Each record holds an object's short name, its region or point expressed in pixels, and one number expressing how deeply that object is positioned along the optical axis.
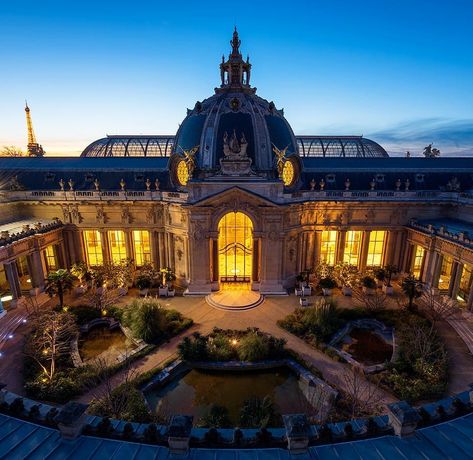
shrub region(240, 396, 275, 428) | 18.23
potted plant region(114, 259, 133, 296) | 37.88
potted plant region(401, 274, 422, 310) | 32.78
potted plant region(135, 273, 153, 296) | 37.47
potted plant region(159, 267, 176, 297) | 37.62
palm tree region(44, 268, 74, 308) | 32.22
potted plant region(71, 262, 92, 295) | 37.50
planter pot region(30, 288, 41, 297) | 36.47
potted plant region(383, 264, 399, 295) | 38.31
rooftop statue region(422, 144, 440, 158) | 56.32
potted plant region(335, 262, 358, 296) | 38.53
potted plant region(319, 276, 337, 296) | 37.81
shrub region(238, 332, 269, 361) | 25.02
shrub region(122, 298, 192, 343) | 28.03
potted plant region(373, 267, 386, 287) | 39.09
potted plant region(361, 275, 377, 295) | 37.75
